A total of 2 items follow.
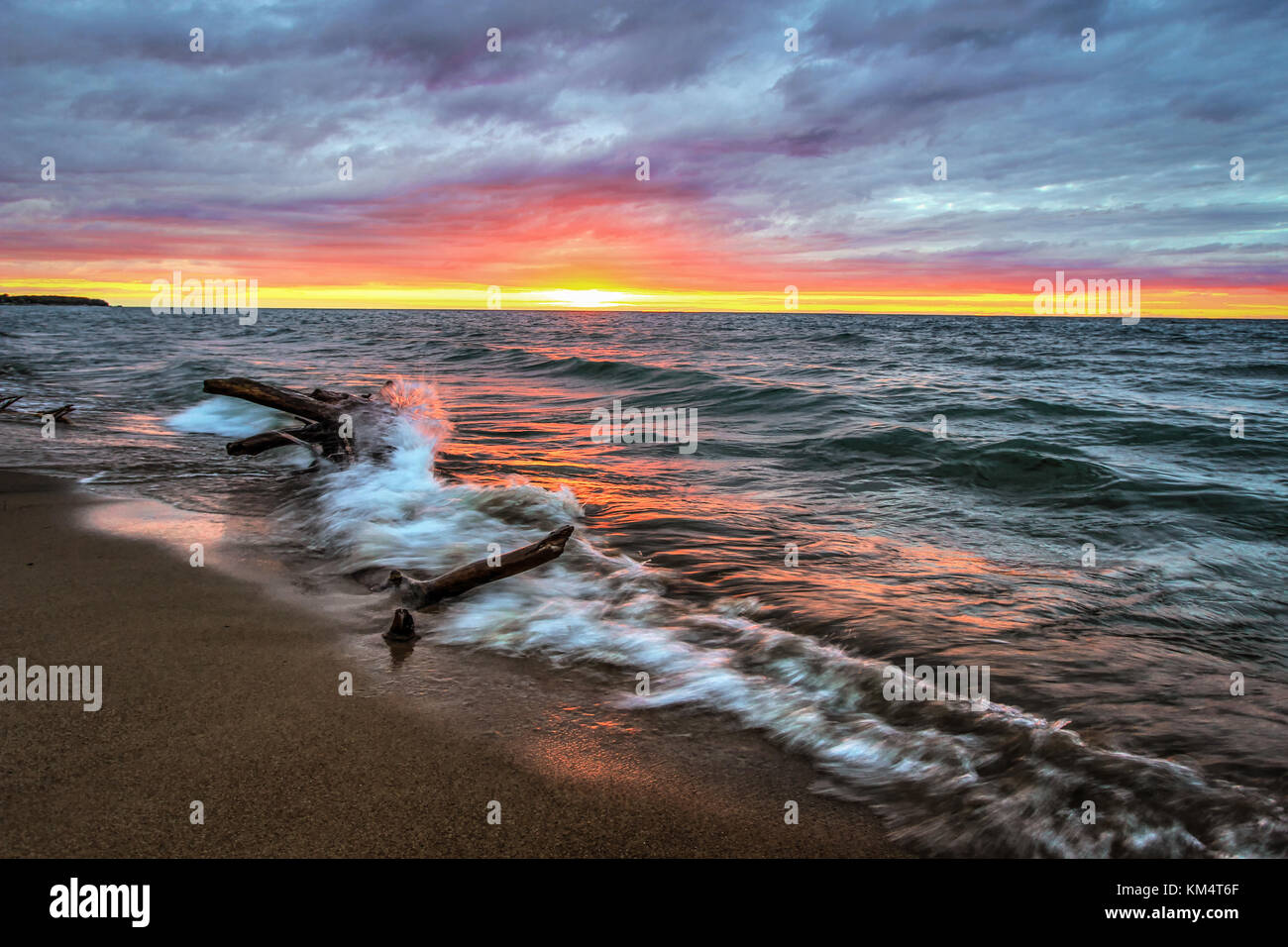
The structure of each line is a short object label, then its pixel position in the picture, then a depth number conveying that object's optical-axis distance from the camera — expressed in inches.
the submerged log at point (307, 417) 329.7
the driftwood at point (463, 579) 183.3
